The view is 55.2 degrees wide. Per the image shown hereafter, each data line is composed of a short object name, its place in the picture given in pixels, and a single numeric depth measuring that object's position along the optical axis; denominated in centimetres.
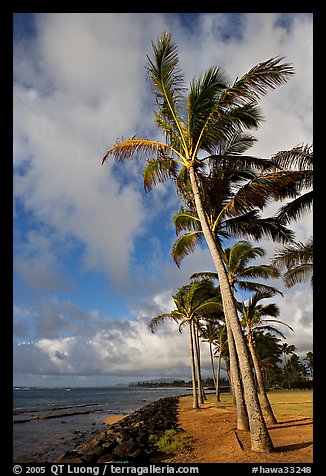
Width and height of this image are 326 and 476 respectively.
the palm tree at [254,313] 1508
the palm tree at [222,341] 3066
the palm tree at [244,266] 1452
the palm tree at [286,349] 8668
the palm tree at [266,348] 4337
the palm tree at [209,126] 869
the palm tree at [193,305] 2194
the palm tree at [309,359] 9123
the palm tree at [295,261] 1230
